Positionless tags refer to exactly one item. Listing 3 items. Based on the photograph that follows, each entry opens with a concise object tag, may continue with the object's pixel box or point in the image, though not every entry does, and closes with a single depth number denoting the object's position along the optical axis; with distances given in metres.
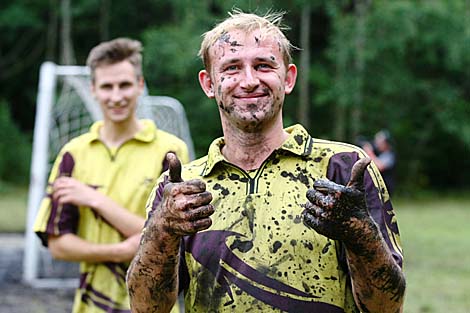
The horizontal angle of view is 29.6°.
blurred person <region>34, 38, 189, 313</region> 4.29
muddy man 2.56
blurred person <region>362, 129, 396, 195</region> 12.23
